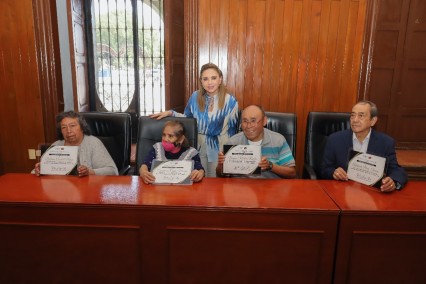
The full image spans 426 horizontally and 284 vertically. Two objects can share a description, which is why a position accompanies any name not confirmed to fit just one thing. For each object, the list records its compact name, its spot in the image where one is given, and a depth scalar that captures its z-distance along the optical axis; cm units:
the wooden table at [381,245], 133
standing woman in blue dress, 225
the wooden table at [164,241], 134
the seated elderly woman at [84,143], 194
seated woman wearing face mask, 182
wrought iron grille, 390
